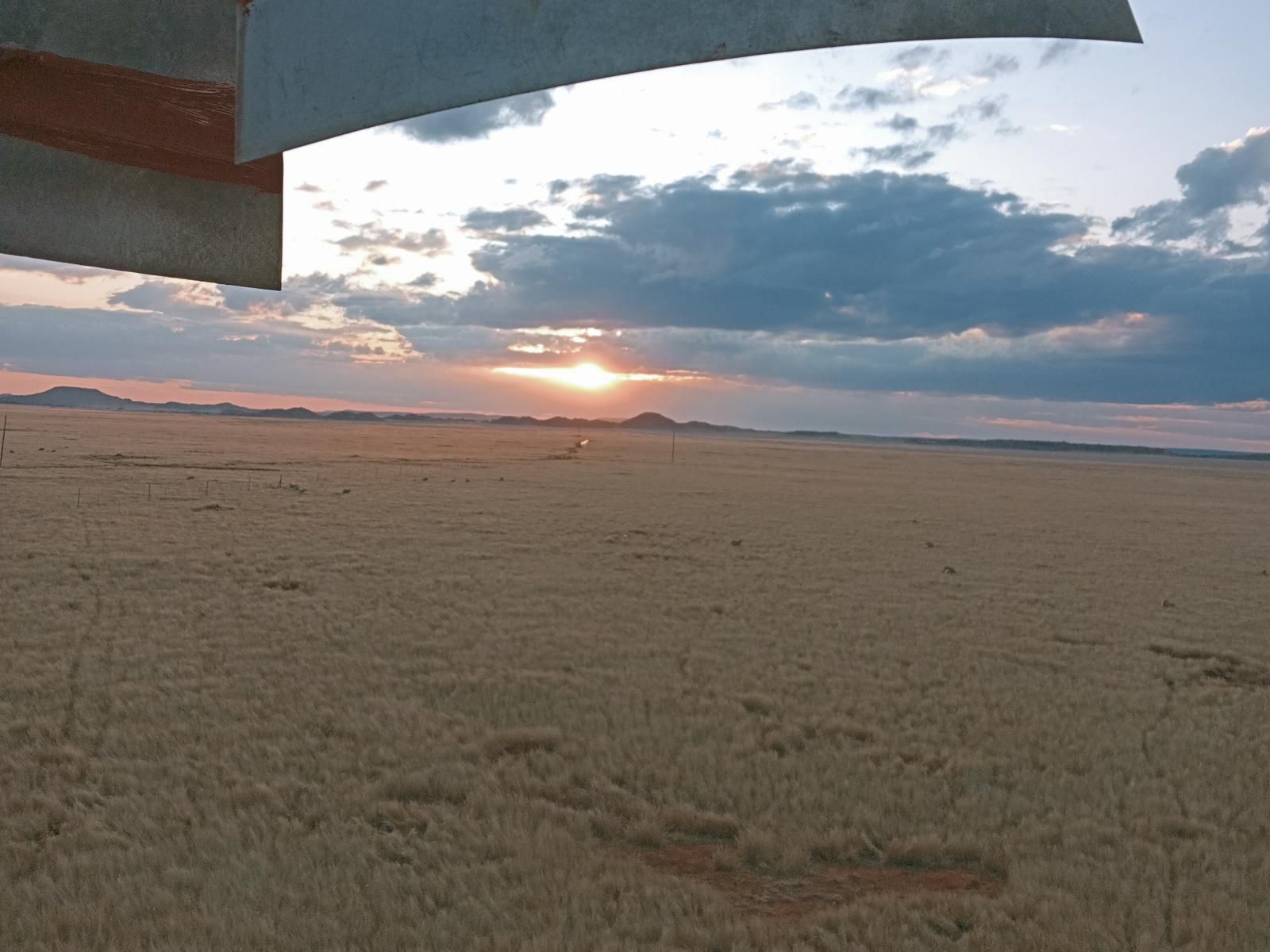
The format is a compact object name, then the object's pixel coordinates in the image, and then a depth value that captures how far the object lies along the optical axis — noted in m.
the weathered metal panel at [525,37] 2.41
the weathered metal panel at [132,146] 2.70
